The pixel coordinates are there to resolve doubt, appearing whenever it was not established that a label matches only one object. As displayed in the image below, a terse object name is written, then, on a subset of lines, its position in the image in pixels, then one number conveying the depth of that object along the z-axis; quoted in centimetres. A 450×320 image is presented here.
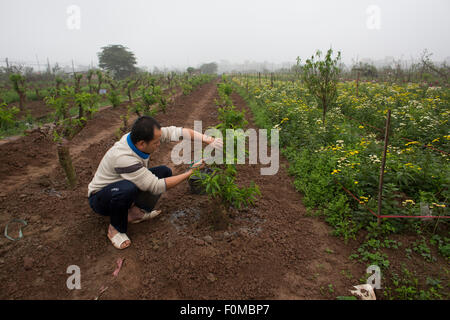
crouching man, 254
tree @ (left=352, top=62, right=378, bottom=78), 2266
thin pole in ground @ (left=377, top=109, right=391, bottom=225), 273
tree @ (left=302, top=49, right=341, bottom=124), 566
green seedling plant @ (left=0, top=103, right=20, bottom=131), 365
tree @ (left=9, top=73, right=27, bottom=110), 959
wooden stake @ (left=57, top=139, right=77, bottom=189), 368
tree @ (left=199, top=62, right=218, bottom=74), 8727
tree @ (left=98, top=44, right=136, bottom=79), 3653
